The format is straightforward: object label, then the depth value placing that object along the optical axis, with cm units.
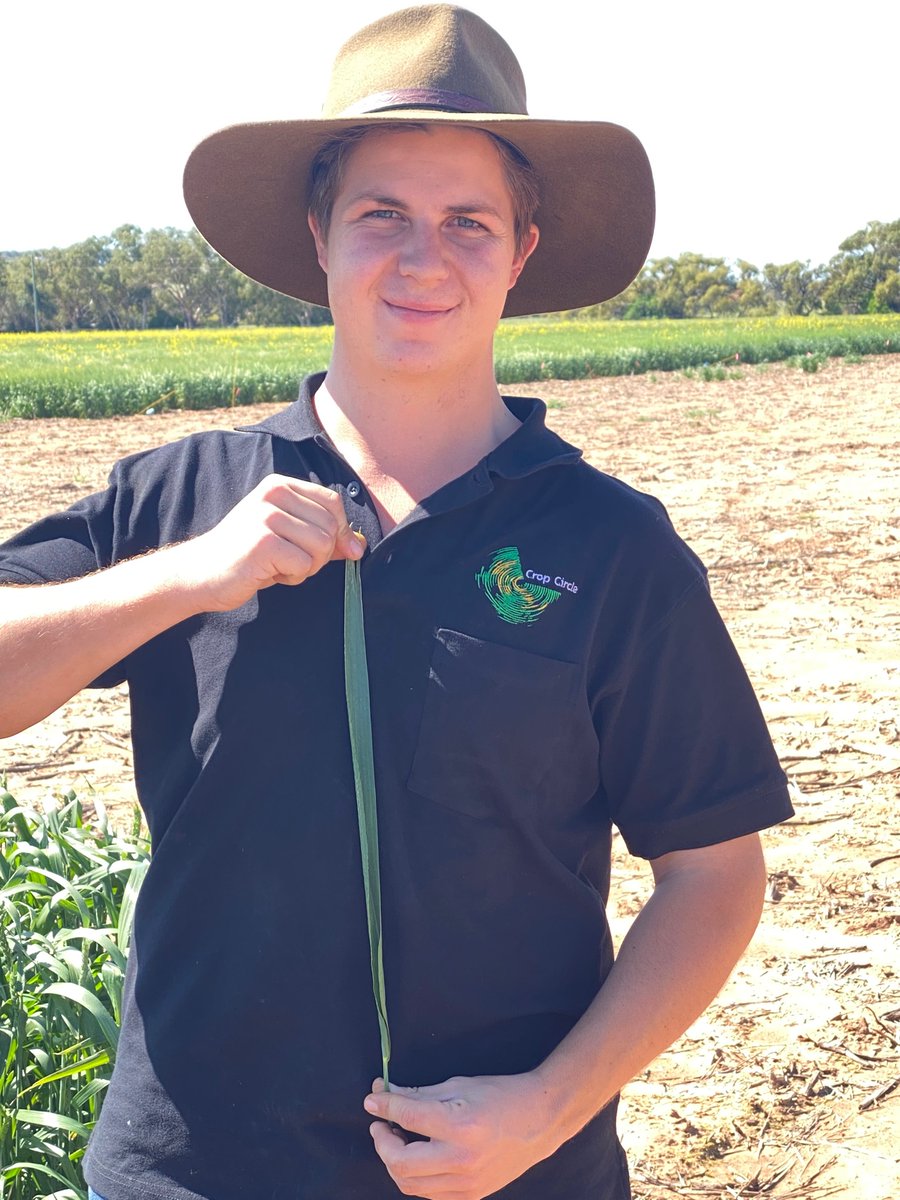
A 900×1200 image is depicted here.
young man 135
